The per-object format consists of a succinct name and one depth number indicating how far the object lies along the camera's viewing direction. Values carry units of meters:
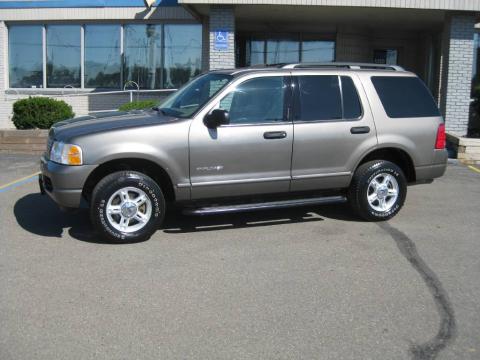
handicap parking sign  12.64
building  15.47
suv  5.85
